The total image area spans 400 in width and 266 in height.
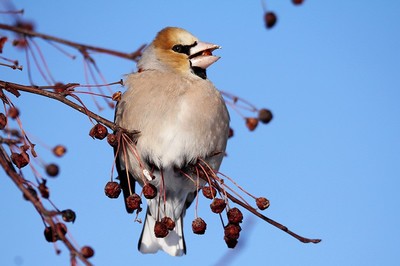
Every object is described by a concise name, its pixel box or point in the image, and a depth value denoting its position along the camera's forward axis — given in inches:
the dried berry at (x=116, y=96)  271.5
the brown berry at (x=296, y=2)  158.6
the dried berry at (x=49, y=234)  165.0
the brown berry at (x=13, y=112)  201.9
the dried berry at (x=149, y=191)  264.1
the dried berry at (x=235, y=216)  252.7
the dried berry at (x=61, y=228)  151.6
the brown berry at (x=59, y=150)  185.6
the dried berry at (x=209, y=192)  269.6
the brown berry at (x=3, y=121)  218.7
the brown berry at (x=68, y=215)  164.2
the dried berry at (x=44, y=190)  173.3
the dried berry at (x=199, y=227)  266.1
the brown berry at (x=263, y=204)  252.8
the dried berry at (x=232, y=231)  250.5
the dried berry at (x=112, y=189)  260.7
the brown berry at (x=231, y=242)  249.4
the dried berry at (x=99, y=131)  252.8
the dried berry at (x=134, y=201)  259.3
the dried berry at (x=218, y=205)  256.2
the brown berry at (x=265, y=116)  235.3
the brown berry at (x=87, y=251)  157.9
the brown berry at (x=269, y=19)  163.3
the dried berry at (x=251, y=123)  245.1
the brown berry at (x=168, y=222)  263.1
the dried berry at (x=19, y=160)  209.5
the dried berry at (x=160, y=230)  256.1
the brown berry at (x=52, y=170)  172.1
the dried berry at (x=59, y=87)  205.1
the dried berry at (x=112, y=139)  261.6
